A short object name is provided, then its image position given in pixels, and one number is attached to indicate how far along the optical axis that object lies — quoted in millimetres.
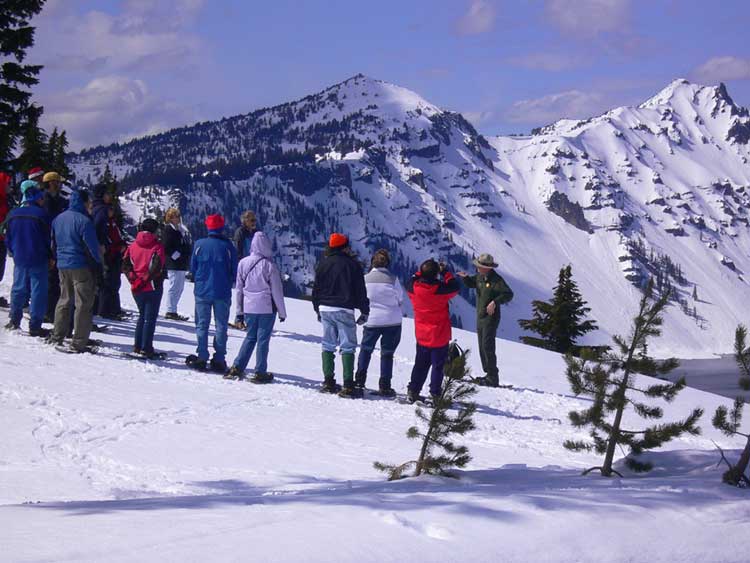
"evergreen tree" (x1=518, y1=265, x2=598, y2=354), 40156
